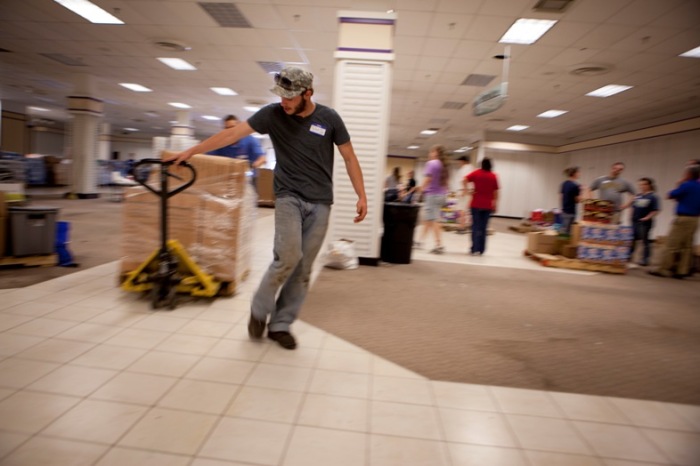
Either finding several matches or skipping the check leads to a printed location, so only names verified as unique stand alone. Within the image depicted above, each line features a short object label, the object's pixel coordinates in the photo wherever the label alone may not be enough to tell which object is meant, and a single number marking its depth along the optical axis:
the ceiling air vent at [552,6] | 5.14
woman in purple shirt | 6.18
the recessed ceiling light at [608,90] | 8.62
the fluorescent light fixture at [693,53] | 6.41
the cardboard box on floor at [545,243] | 6.40
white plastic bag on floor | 4.65
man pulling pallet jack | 2.20
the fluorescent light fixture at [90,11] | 6.33
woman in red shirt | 6.01
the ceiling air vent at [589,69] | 7.36
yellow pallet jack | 2.73
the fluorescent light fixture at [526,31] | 5.81
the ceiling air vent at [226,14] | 5.98
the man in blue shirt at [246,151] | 4.62
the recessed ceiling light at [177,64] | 9.09
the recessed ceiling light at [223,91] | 11.95
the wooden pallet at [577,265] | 5.72
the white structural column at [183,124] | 16.30
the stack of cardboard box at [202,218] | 3.11
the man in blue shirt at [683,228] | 5.63
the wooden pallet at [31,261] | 3.63
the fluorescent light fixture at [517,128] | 14.61
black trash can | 5.01
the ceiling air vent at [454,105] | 11.65
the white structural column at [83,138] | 11.64
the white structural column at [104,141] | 16.98
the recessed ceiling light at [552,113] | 11.54
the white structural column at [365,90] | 4.72
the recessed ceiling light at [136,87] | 12.05
